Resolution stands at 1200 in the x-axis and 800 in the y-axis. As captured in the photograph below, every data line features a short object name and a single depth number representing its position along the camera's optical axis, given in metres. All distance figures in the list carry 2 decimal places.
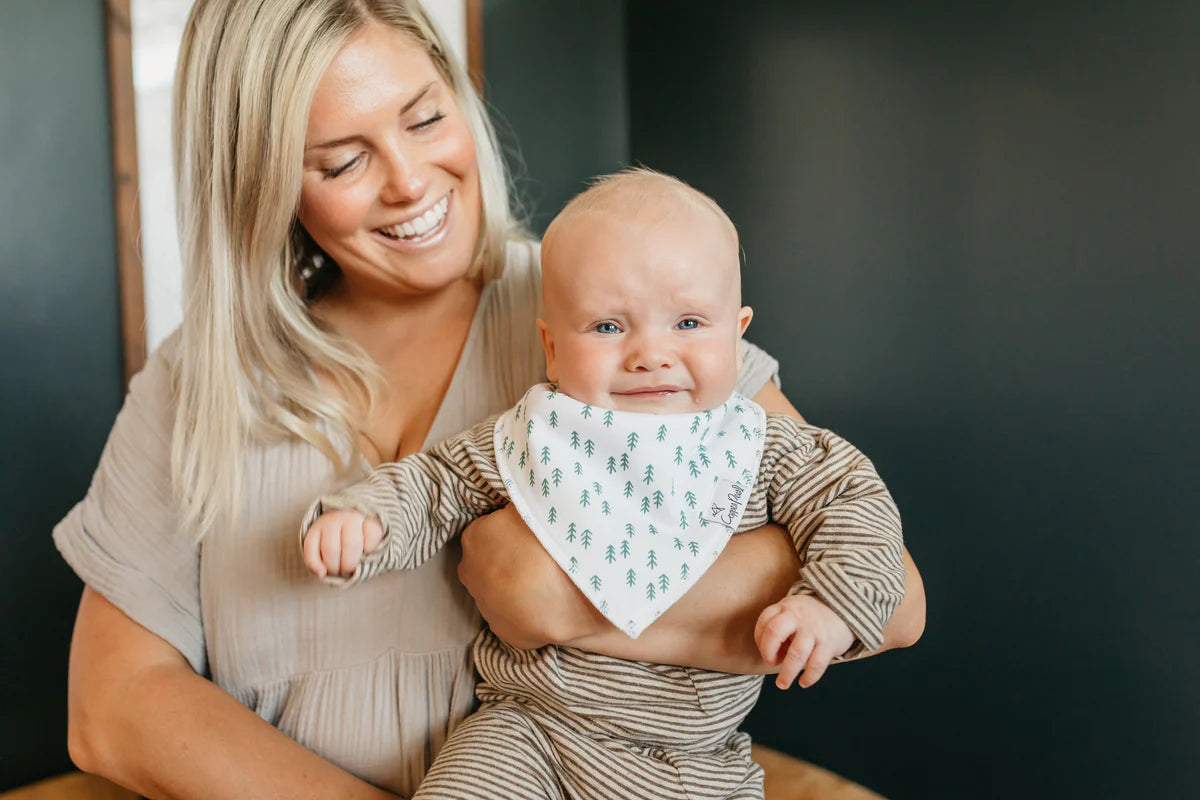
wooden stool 1.66
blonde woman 1.36
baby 1.16
